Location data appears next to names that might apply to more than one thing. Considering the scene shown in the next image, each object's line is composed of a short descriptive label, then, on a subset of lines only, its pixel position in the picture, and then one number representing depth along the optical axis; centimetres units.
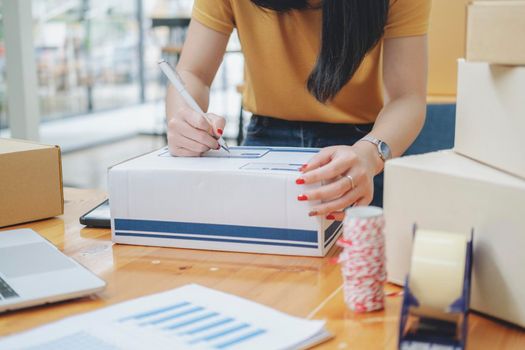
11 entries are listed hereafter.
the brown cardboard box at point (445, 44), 253
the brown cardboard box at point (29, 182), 126
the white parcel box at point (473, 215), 81
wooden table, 81
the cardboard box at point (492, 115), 84
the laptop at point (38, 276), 90
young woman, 114
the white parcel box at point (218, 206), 104
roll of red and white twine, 81
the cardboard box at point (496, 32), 80
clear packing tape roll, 74
